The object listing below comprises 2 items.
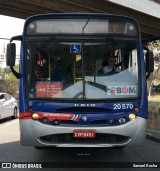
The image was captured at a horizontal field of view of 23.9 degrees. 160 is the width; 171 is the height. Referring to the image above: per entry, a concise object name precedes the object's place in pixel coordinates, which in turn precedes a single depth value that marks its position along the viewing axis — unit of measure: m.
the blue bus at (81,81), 6.65
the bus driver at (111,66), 6.96
